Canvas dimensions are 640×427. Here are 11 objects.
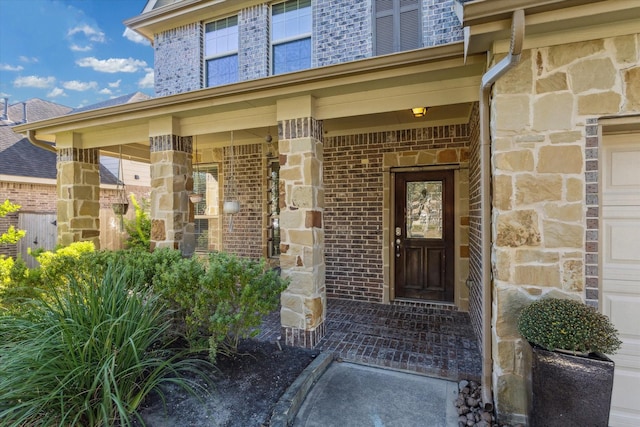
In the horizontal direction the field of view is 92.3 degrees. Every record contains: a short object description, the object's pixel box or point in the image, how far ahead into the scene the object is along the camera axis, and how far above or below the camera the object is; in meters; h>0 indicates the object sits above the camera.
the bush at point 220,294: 2.78 -0.77
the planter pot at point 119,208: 4.83 +0.07
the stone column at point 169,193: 4.02 +0.25
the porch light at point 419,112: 3.68 +1.21
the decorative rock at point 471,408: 2.21 -1.52
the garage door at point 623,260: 2.19 -0.36
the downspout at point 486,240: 2.38 -0.24
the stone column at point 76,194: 4.82 +0.29
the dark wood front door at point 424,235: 4.56 -0.37
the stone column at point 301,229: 3.26 -0.20
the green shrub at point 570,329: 1.83 -0.72
